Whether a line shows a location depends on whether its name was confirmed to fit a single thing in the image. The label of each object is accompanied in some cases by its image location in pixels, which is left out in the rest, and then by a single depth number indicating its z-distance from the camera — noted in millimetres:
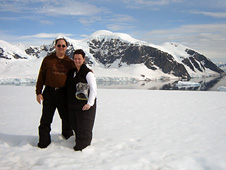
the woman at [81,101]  4297
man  4500
